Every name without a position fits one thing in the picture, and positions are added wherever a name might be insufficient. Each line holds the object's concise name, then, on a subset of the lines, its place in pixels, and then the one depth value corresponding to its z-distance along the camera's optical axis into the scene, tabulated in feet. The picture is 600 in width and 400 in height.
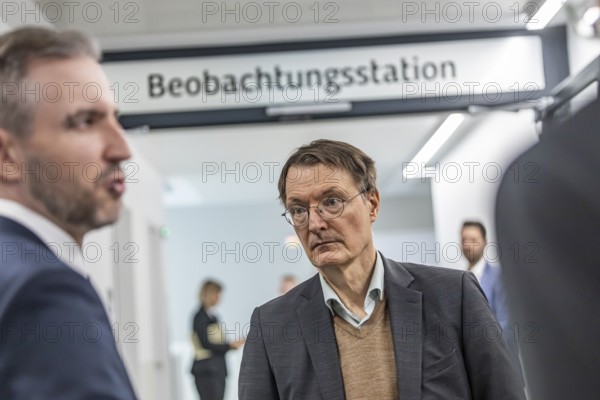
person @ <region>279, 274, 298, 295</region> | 34.31
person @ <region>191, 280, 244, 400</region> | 22.30
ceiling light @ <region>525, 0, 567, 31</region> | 15.80
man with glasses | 5.13
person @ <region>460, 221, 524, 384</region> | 7.46
